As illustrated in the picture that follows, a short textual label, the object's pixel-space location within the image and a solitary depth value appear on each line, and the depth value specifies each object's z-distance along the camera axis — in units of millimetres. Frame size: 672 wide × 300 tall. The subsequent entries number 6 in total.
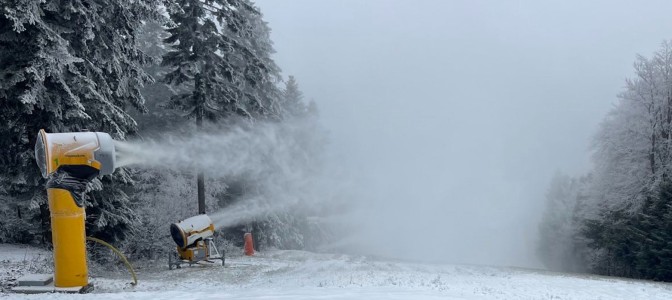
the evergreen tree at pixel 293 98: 49741
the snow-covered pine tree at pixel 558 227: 58688
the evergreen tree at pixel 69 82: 14500
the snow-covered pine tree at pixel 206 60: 24750
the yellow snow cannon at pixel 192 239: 18938
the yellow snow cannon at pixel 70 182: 10992
